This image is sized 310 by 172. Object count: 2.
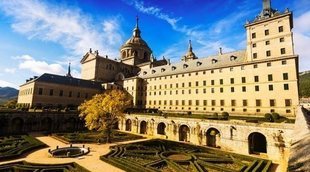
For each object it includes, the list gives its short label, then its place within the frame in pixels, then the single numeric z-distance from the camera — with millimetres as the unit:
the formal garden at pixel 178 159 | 22438
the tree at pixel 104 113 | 36238
